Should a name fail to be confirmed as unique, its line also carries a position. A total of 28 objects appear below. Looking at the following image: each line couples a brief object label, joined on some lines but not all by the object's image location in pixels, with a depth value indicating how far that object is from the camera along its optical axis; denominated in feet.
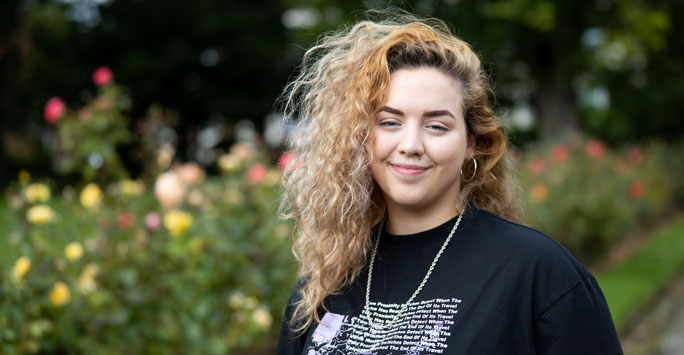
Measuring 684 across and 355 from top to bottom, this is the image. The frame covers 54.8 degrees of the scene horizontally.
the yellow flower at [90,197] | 11.86
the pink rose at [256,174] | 14.56
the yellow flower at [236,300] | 11.89
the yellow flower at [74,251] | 10.67
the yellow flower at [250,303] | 11.98
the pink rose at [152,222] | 12.32
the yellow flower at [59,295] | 10.12
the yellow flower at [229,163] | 15.27
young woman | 4.90
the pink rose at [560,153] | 27.40
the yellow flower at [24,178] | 11.91
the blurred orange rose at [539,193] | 22.76
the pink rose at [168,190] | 12.58
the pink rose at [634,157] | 35.10
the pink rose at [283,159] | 11.77
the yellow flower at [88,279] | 10.69
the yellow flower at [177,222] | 11.06
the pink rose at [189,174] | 14.80
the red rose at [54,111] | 14.42
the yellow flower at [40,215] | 10.76
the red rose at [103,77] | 15.10
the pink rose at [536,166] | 26.58
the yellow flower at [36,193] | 11.66
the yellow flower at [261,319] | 11.68
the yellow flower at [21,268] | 10.01
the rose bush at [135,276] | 10.39
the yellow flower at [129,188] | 12.94
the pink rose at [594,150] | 28.96
